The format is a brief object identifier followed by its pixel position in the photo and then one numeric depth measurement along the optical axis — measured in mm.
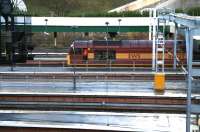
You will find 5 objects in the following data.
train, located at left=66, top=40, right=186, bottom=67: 45375
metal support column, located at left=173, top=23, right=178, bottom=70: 37850
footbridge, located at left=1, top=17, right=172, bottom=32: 64938
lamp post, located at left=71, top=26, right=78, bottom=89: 32688
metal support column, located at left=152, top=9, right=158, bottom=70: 39491
